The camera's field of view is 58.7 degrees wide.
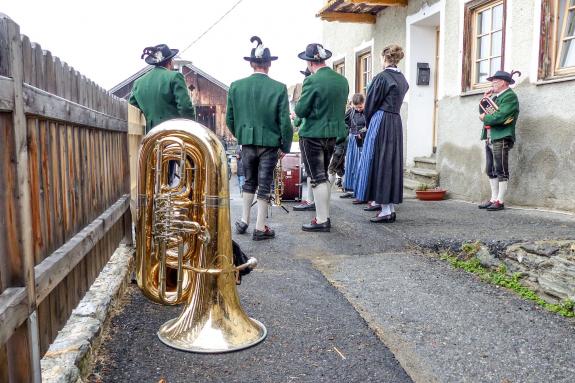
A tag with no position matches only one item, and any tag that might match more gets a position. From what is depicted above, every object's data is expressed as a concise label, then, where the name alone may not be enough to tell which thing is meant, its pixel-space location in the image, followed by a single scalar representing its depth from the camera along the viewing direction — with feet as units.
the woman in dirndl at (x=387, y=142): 18.97
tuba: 8.20
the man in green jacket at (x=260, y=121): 16.44
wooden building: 82.02
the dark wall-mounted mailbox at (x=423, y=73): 29.37
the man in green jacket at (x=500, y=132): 19.86
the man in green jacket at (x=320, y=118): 17.75
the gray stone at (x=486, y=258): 13.11
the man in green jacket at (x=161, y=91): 16.44
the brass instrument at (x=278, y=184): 22.04
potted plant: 25.08
